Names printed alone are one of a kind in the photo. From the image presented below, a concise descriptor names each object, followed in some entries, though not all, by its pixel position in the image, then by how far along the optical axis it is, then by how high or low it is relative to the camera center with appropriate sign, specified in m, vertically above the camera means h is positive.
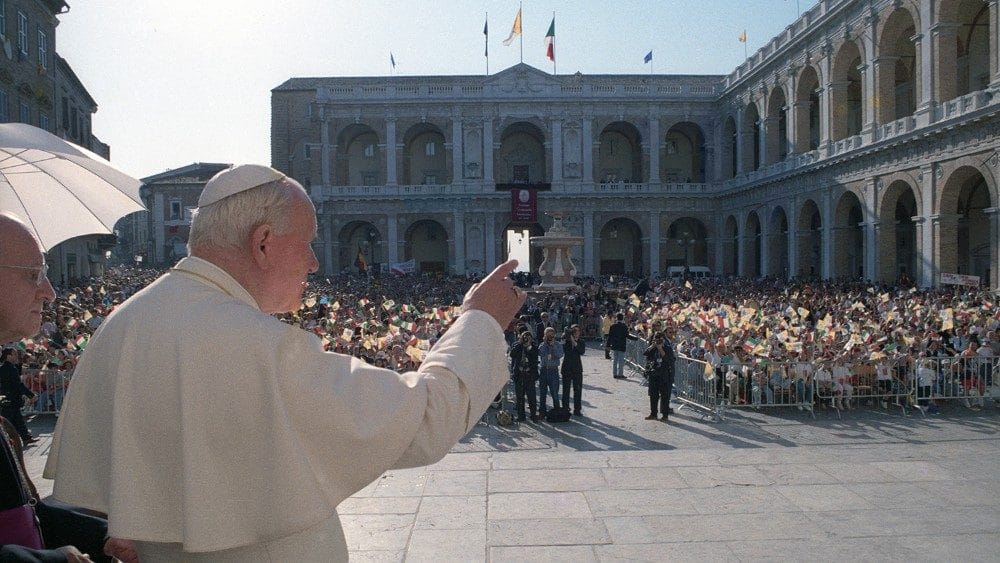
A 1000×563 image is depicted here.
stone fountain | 30.29 +0.89
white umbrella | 4.57 +0.61
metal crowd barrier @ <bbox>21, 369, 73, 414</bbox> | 12.86 -1.82
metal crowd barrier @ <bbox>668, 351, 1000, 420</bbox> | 12.79 -1.90
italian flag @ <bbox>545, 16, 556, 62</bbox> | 52.09 +16.72
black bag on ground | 12.65 -2.34
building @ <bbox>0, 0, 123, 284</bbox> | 28.88 +9.24
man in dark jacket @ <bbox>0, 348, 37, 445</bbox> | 10.27 -1.60
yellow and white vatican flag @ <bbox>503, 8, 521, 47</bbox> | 51.91 +17.56
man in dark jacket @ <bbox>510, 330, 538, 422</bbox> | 12.63 -1.64
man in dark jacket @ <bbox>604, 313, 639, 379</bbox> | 17.59 -1.61
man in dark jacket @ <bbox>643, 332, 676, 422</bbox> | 12.49 -1.60
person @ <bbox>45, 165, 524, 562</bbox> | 1.71 -0.34
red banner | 52.94 +5.30
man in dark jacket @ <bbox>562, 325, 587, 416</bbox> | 12.93 -1.53
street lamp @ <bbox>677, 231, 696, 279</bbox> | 56.04 +2.84
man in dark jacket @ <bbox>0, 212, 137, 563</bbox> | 2.28 -0.16
